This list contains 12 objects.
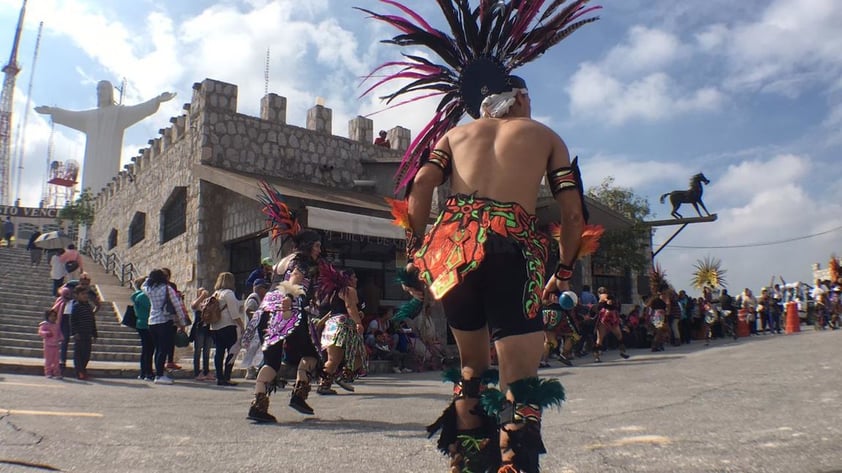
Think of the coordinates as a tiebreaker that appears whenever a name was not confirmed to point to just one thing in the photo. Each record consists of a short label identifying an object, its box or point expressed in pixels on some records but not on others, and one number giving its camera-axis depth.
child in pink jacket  9.25
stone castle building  13.73
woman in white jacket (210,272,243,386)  8.88
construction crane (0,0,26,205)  76.19
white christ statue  52.62
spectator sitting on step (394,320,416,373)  12.54
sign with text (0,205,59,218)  55.22
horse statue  22.38
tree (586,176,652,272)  22.28
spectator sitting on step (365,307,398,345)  12.48
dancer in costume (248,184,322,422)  4.91
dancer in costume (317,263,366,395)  6.04
